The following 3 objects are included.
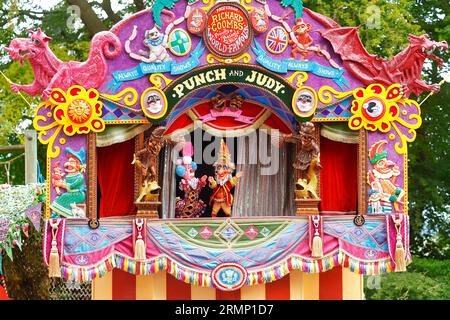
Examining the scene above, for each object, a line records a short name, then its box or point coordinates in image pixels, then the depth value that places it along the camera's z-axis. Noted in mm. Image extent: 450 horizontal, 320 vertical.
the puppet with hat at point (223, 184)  17938
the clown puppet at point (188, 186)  18125
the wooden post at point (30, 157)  21031
